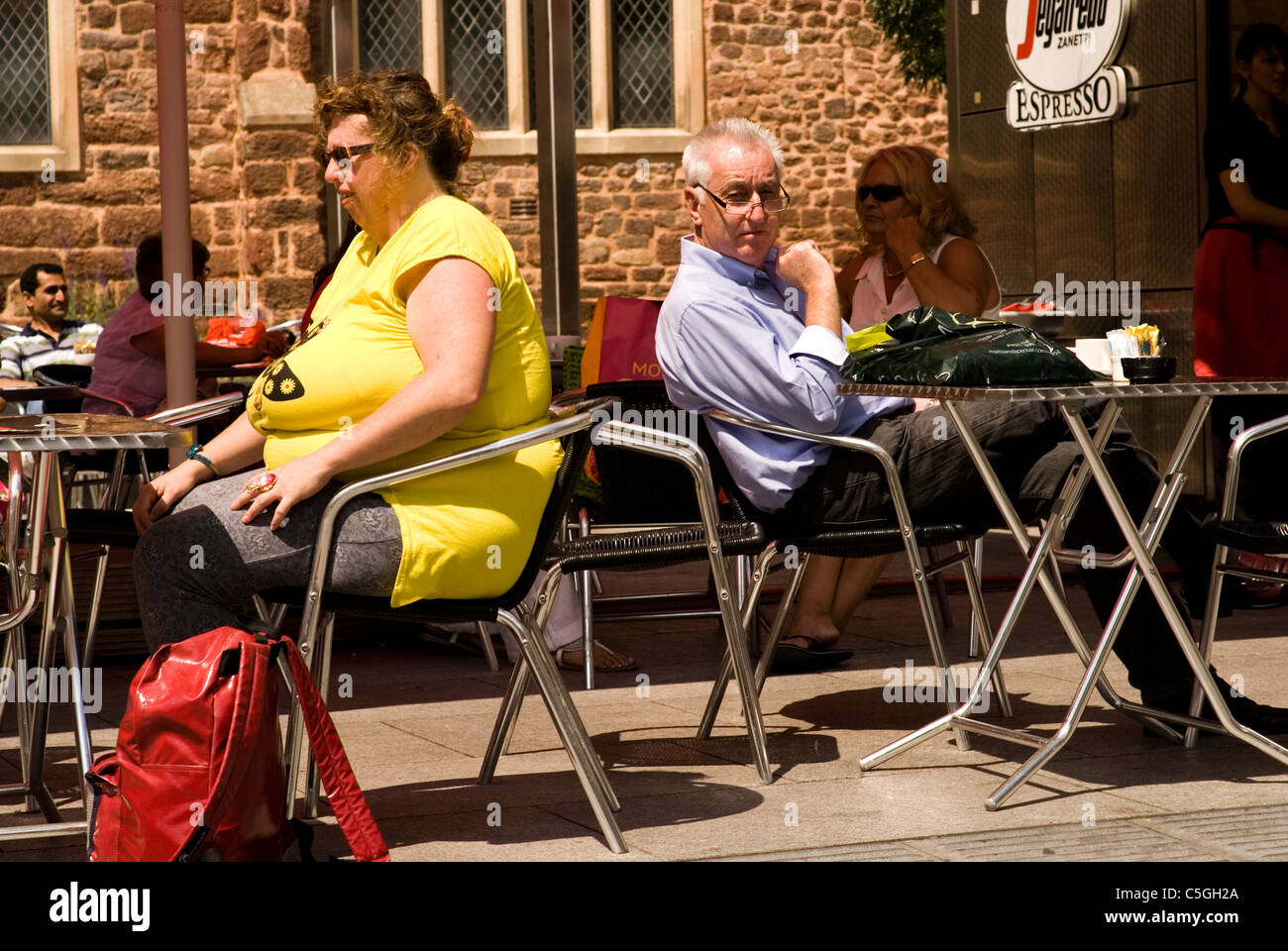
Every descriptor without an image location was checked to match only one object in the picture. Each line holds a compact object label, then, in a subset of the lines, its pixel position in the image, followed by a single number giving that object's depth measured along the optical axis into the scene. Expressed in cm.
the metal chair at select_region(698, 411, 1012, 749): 808
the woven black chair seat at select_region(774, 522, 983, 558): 820
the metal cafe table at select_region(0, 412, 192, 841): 598
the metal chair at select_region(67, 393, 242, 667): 803
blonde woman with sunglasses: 1144
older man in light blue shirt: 830
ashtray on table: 755
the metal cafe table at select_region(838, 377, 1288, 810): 728
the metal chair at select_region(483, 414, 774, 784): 762
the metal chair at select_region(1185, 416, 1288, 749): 755
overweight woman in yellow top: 638
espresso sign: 1678
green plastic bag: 734
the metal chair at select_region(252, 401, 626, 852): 634
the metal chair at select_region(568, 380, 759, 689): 880
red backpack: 589
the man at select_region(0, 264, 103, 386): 1625
